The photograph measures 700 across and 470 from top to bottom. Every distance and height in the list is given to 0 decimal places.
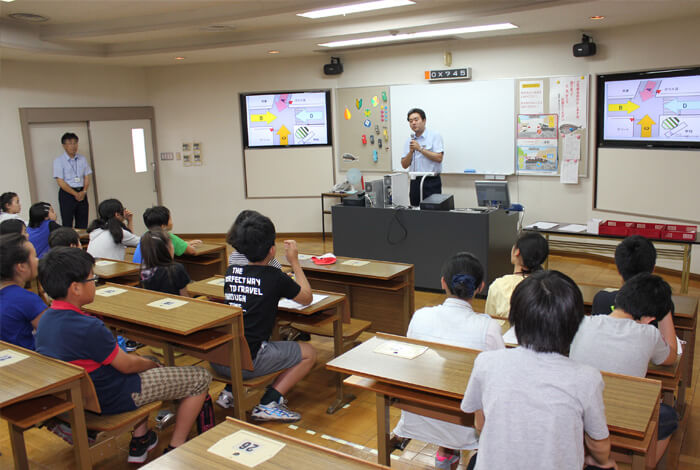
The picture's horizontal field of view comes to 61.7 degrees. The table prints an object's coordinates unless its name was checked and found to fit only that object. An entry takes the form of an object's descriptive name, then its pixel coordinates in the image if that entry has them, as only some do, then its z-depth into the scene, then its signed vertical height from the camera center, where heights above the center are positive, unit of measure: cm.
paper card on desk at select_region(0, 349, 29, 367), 243 -81
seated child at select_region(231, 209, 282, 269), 331 -61
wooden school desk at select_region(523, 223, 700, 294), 466 -105
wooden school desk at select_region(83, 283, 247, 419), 287 -81
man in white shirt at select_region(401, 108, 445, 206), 649 -9
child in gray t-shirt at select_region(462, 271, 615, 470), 150 -64
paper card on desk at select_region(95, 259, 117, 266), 455 -80
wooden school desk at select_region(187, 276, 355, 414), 346 -100
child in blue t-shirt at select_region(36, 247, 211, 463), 244 -76
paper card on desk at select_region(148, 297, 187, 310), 312 -79
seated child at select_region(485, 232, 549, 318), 317 -66
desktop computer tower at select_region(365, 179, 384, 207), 602 -44
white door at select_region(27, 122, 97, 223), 767 +8
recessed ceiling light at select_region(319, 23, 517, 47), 628 +130
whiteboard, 718 +34
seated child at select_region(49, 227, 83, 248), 404 -53
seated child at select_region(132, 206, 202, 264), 452 -50
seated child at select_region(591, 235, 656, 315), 300 -60
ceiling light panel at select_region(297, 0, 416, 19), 539 +134
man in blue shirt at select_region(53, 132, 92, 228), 770 -27
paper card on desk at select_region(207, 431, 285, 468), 169 -87
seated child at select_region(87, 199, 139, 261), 484 -63
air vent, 582 +146
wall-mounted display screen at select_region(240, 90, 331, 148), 842 +49
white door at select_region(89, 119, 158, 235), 850 -9
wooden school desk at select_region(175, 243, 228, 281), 530 -97
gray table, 541 -87
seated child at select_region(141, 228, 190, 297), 374 -69
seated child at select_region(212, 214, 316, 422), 310 -78
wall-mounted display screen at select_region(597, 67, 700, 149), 587 +32
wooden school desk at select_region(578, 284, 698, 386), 307 -96
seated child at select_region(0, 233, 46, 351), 286 -65
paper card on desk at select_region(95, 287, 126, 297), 340 -77
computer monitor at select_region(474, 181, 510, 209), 581 -48
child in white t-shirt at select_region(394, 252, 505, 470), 240 -76
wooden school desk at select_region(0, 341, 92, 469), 218 -83
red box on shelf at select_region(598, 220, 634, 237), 489 -73
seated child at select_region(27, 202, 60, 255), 501 -57
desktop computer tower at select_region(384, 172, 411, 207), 592 -42
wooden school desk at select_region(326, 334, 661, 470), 183 -84
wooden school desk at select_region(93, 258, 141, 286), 424 -82
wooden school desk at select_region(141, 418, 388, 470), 165 -87
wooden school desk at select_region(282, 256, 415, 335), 409 -101
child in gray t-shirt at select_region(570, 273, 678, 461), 228 -76
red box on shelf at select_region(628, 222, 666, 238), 474 -73
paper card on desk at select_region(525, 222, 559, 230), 532 -76
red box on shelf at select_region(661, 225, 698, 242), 463 -75
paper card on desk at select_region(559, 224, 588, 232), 522 -77
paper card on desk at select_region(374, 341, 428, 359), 236 -82
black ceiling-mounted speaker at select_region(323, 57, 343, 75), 808 +114
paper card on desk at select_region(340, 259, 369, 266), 423 -81
